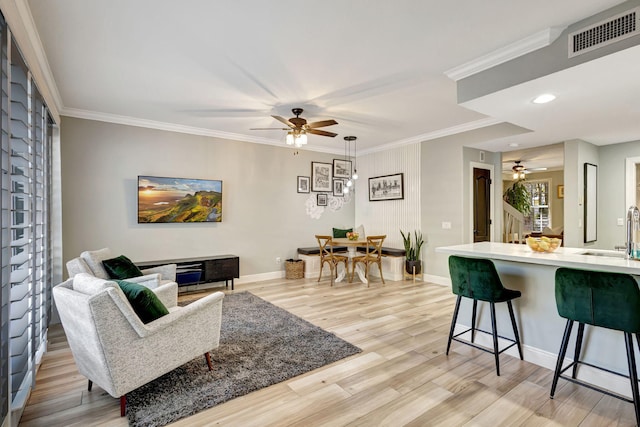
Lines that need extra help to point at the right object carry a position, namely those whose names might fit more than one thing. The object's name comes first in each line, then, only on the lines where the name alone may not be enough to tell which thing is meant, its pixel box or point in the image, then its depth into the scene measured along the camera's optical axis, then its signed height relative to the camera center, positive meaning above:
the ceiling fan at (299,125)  4.30 +1.17
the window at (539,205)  10.09 +0.23
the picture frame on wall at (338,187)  7.24 +0.59
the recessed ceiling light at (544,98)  3.09 +1.11
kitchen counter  2.36 -0.86
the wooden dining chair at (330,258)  5.88 -0.84
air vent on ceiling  2.19 +1.28
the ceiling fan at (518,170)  8.09 +1.07
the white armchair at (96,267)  3.11 -0.53
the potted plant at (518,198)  8.23 +0.37
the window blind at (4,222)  1.73 -0.04
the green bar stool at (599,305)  2.01 -0.61
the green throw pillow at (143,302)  2.25 -0.62
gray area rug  2.24 -1.31
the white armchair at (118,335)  2.01 -0.82
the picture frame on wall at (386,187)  6.59 +0.54
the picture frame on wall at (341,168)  7.23 +1.01
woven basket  6.30 -1.08
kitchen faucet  2.52 -0.15
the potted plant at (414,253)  6.06 -0.76
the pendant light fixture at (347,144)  6.14 +1.43
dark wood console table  4.94 -0.87
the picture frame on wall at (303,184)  6.71 +0.61
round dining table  5.80 -0.66
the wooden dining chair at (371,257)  5.73 -0.79
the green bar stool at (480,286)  2.68 -0.63
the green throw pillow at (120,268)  3.52 -0.61
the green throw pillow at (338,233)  6.99 -0.43
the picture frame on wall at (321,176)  6.91 +0.79
